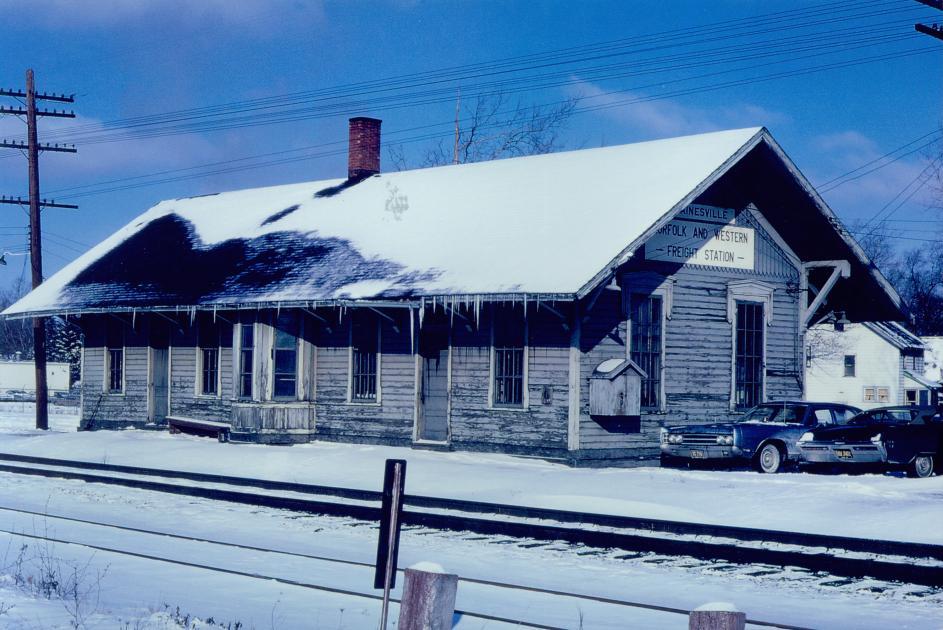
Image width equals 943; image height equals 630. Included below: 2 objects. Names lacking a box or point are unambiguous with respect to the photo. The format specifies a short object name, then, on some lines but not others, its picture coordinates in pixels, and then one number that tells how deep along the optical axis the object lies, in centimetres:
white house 6284
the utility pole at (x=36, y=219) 3372
